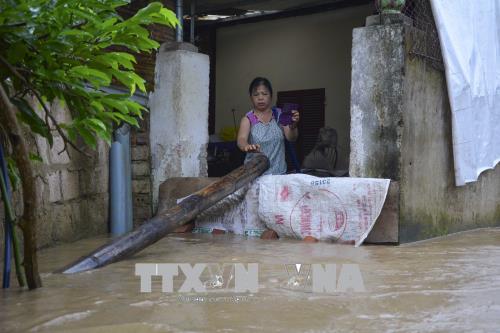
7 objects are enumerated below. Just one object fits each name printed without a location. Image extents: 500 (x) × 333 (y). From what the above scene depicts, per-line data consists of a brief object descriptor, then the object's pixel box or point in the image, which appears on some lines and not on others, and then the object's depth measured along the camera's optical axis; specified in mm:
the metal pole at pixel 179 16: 7176
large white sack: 5672
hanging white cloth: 6320
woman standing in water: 6789
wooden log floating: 4438
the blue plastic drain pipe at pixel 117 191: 6536
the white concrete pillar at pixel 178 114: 6945
